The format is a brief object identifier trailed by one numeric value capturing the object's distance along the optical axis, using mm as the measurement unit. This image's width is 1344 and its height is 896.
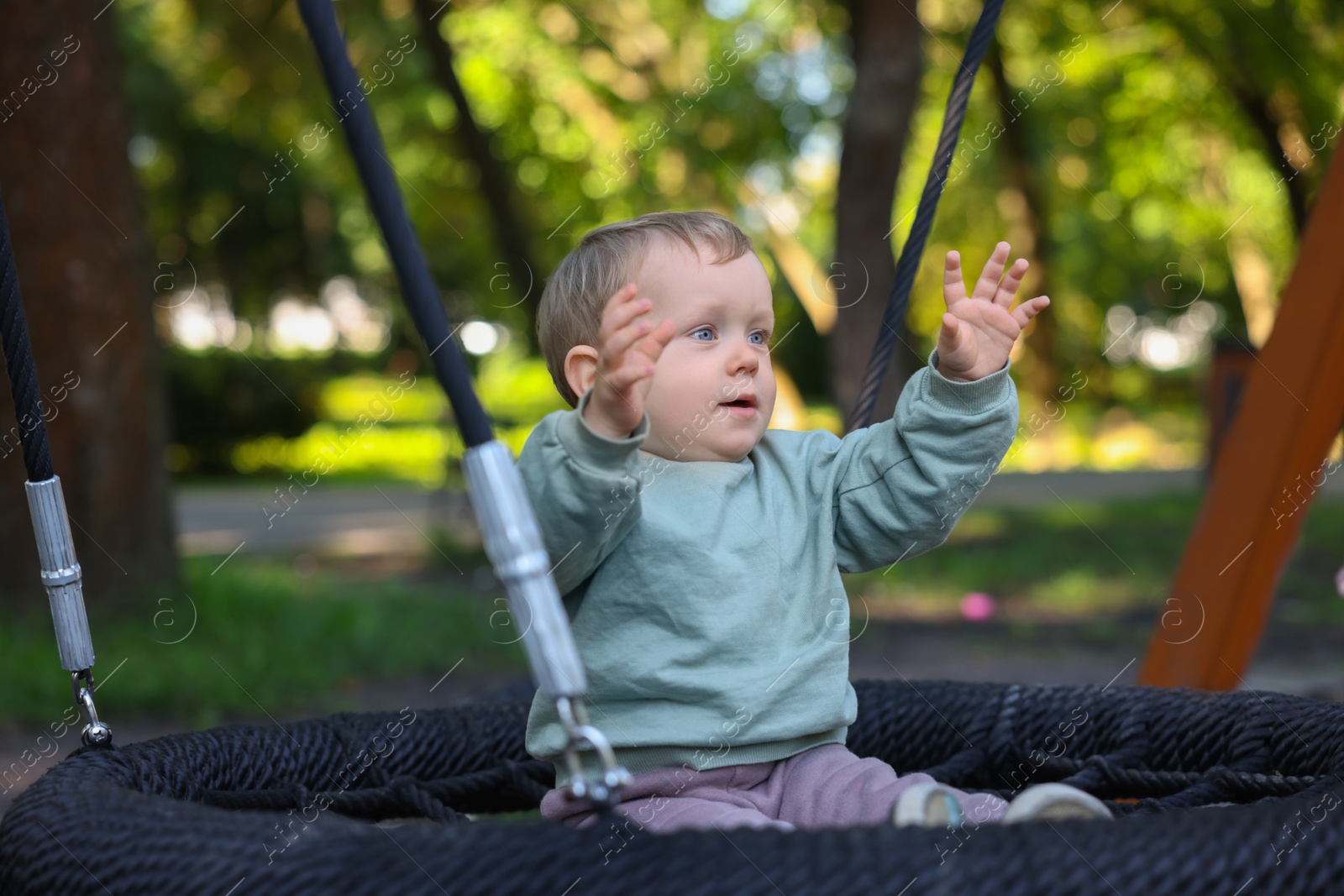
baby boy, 1204
